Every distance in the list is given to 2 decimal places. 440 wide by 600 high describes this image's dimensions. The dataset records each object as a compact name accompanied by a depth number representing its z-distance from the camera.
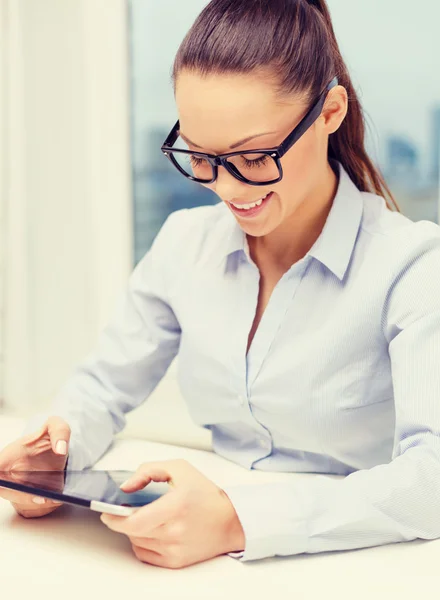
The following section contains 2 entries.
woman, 0.91
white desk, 0.80
